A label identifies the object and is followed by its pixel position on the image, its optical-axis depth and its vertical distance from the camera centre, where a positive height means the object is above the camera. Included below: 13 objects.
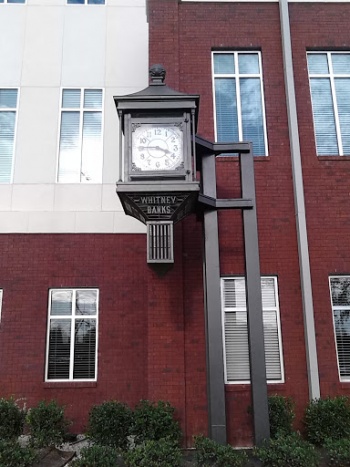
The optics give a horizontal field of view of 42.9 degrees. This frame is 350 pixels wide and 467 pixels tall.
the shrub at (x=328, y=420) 6.77 -1.17
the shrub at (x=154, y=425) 6.69 -1.17
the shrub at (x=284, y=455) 5.50 -1.35
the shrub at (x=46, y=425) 6.81 -1.17
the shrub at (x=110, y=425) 6.77 -1.18
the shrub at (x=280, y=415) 6.86 -1.09
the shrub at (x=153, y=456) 5.64 -1.39
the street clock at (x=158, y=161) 5.89 +2.45
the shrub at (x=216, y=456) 5.56 -1.36
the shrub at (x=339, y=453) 5.80 -1.41
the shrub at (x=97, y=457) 5.76 -1.42
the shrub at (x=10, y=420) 6.84 -1.10
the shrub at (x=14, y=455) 5.79 -1.38
